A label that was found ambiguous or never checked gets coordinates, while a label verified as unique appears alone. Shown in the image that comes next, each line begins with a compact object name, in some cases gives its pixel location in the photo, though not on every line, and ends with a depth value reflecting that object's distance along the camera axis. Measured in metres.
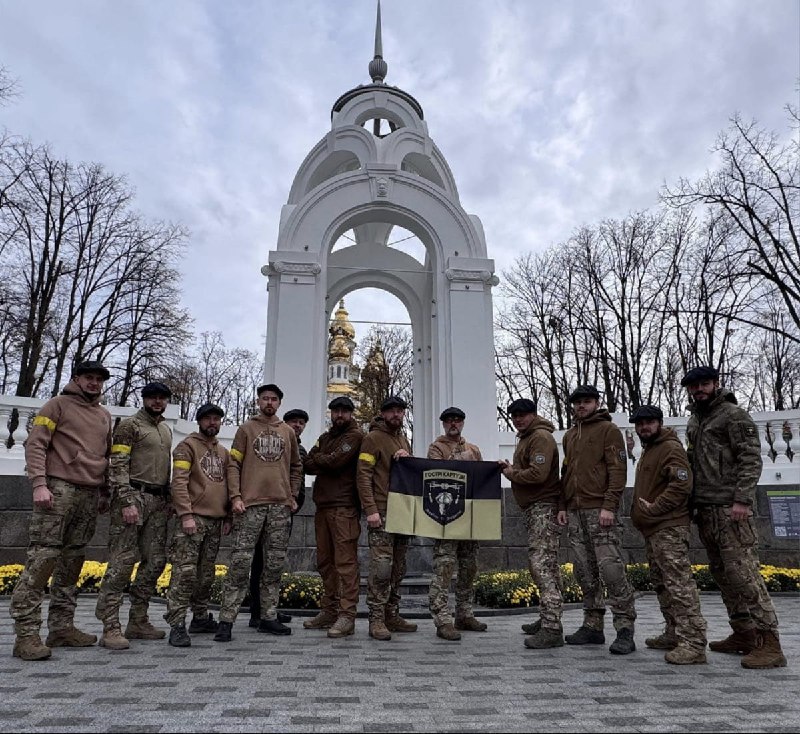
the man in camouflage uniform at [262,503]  5.52
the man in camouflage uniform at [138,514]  5.08
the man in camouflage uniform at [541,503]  5.33
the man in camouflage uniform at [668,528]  4.74
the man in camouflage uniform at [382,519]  5.81
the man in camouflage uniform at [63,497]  4.65
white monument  12.17
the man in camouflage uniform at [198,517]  5.27
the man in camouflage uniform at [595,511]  5.19
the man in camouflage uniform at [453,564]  5.69
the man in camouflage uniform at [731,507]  4.64
